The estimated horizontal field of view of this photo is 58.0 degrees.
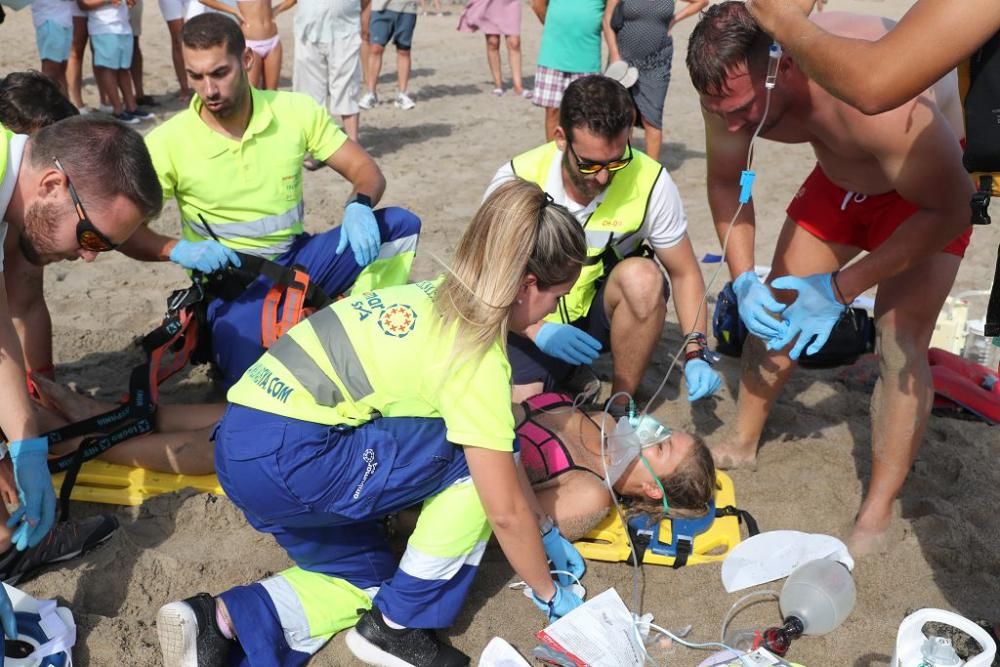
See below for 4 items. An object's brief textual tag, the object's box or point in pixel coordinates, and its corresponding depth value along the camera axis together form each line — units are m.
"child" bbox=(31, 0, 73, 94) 6.81
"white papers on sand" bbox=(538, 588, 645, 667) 2.43
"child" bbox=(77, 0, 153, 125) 7.23
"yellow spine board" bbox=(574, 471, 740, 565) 2.95
